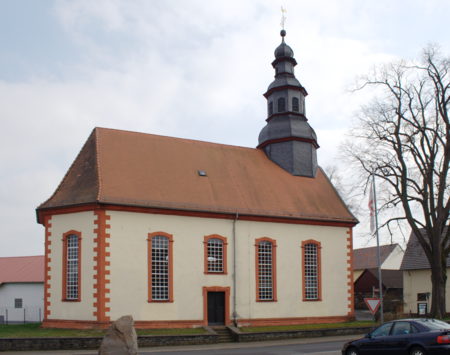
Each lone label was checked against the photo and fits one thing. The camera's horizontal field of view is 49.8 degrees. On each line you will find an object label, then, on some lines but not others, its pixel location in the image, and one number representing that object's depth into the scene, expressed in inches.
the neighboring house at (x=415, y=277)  1460.4
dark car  503.8
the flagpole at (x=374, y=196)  948.5
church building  912.3
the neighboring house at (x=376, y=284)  1795.0
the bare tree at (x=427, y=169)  1119.6
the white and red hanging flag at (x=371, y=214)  971.3
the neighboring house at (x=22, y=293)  1659.7
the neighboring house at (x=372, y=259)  2439.3
